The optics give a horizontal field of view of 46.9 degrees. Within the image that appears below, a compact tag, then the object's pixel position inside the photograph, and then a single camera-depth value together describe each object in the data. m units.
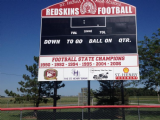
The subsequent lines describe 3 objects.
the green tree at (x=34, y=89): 12.87
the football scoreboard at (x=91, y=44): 7.98
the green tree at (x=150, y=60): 12.39
